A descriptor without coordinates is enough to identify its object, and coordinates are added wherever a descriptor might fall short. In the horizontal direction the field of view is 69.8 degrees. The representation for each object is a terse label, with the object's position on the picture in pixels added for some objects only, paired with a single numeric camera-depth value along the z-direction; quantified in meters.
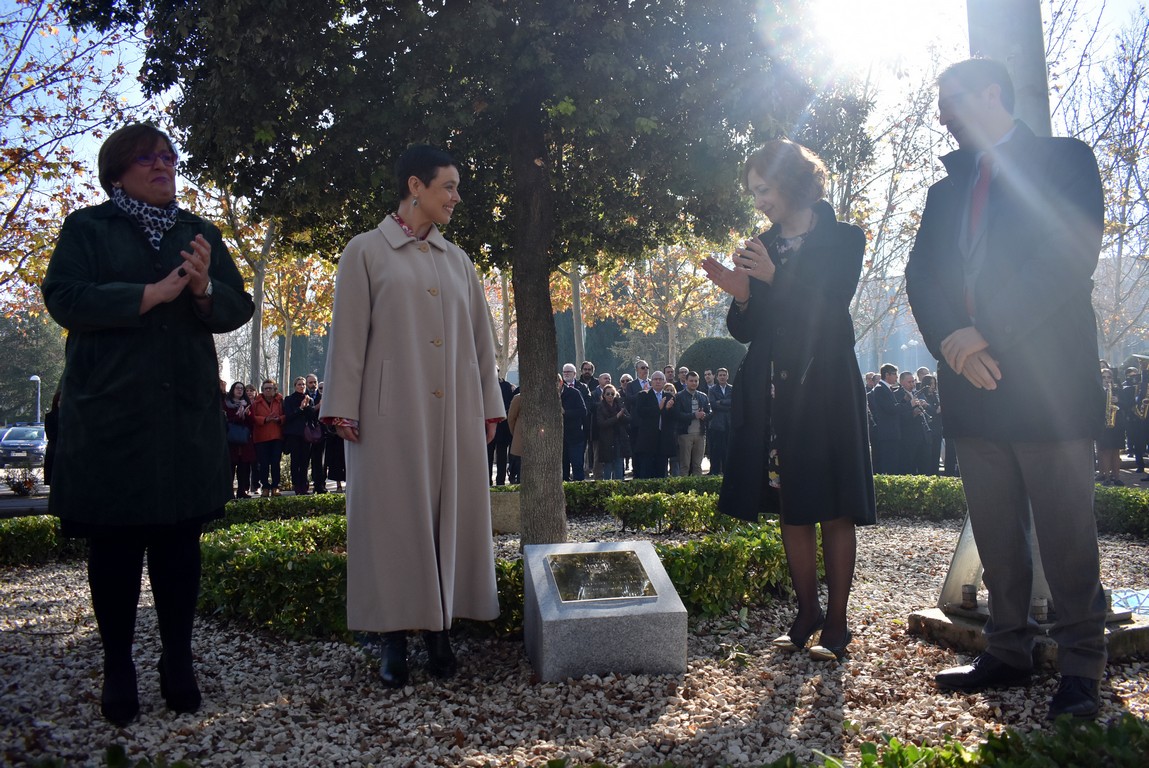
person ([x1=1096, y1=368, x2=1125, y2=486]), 14.04
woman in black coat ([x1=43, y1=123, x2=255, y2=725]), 3.01
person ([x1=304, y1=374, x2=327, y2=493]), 13.56
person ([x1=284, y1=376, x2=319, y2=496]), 13.59
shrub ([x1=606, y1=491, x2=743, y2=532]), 8.48
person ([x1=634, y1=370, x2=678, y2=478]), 14.12
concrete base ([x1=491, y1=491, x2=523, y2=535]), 9.38
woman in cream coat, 3.57
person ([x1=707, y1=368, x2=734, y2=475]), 14.48
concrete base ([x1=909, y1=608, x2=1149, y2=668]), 3.52
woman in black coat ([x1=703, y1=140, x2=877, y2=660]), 3.73
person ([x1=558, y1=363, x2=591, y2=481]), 14.21
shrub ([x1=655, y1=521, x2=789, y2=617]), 4.73
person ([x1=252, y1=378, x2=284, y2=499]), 13.60
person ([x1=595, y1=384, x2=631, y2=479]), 14.95
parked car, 28.02
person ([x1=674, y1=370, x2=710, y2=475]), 14.23
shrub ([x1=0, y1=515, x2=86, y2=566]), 7.83
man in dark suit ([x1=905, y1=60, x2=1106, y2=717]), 2.99
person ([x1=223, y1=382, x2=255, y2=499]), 13.09
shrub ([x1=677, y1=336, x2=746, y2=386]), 21.52
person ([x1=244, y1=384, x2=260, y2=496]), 13.98
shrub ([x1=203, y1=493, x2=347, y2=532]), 9.73
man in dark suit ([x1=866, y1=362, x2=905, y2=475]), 13.72
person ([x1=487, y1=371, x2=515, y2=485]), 14.00
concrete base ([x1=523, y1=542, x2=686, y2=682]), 3.61
